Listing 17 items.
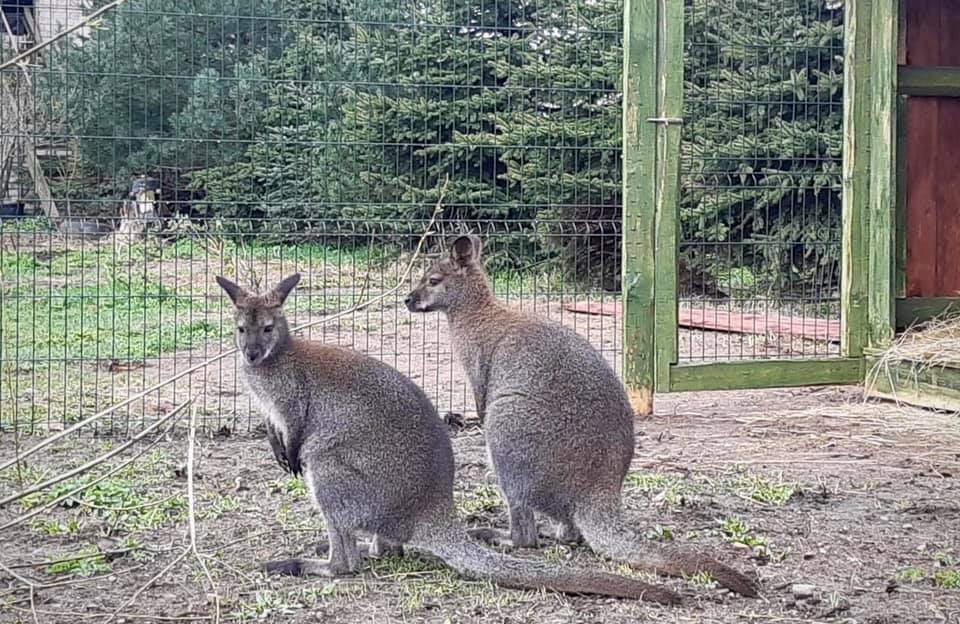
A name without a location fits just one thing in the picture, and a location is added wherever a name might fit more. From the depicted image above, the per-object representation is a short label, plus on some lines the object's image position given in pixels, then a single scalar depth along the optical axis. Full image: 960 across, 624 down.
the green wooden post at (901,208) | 9.06
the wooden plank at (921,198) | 9.24
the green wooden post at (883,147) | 8.48
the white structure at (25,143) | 6.74
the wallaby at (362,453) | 4.55
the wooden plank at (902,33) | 9.10
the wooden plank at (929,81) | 8.98
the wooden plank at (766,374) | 8.21
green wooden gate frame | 8.05
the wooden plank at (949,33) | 9.38
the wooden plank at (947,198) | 9.30
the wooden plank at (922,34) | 9.33
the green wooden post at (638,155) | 8.02
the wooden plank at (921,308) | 9.15
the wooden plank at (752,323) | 10.18
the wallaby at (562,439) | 4.74
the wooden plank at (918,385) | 8.10
